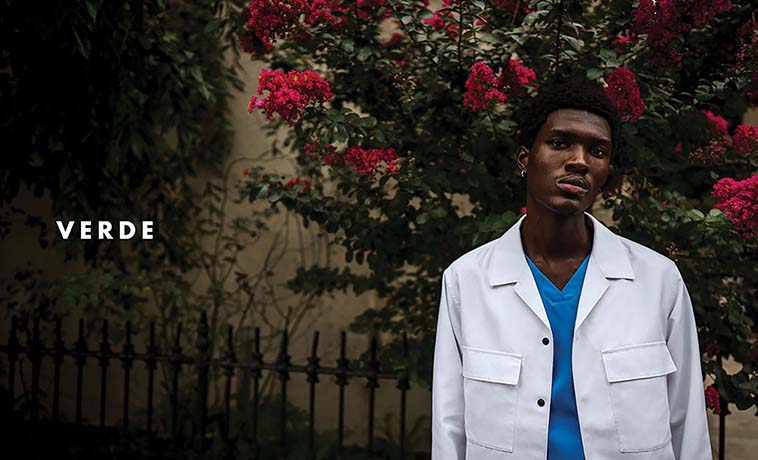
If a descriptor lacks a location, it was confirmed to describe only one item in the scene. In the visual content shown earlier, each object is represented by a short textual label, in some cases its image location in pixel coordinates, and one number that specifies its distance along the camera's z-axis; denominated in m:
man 1.74
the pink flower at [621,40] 3.16
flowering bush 2.66
